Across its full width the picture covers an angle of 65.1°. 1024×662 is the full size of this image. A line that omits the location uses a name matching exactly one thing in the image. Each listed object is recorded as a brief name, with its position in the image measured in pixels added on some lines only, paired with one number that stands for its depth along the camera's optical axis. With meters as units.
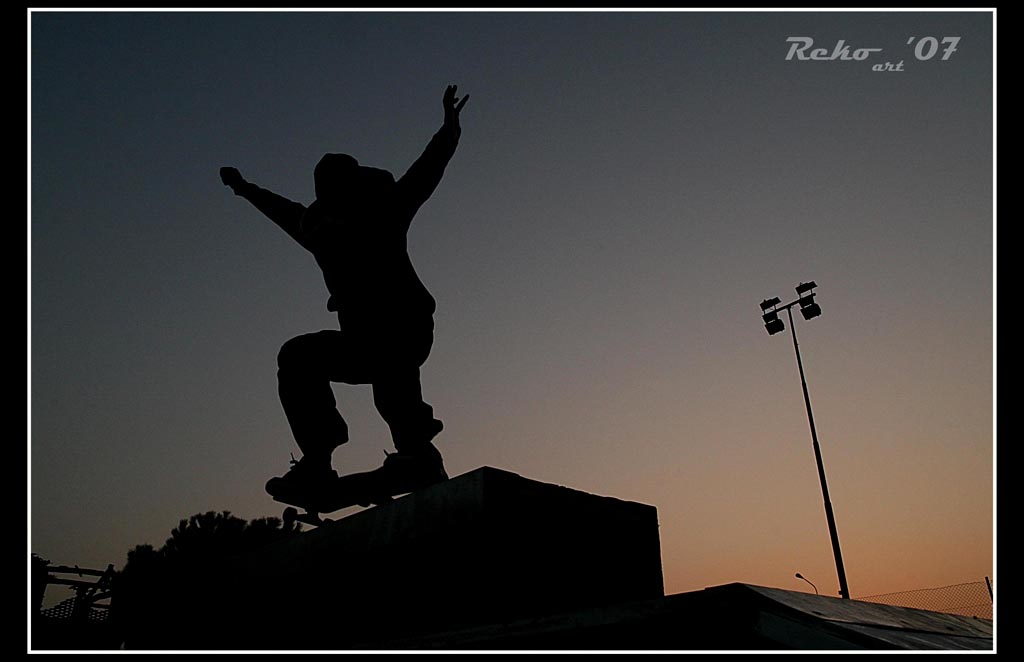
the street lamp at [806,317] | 18.72
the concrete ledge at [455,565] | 3.13
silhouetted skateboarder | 4.23
